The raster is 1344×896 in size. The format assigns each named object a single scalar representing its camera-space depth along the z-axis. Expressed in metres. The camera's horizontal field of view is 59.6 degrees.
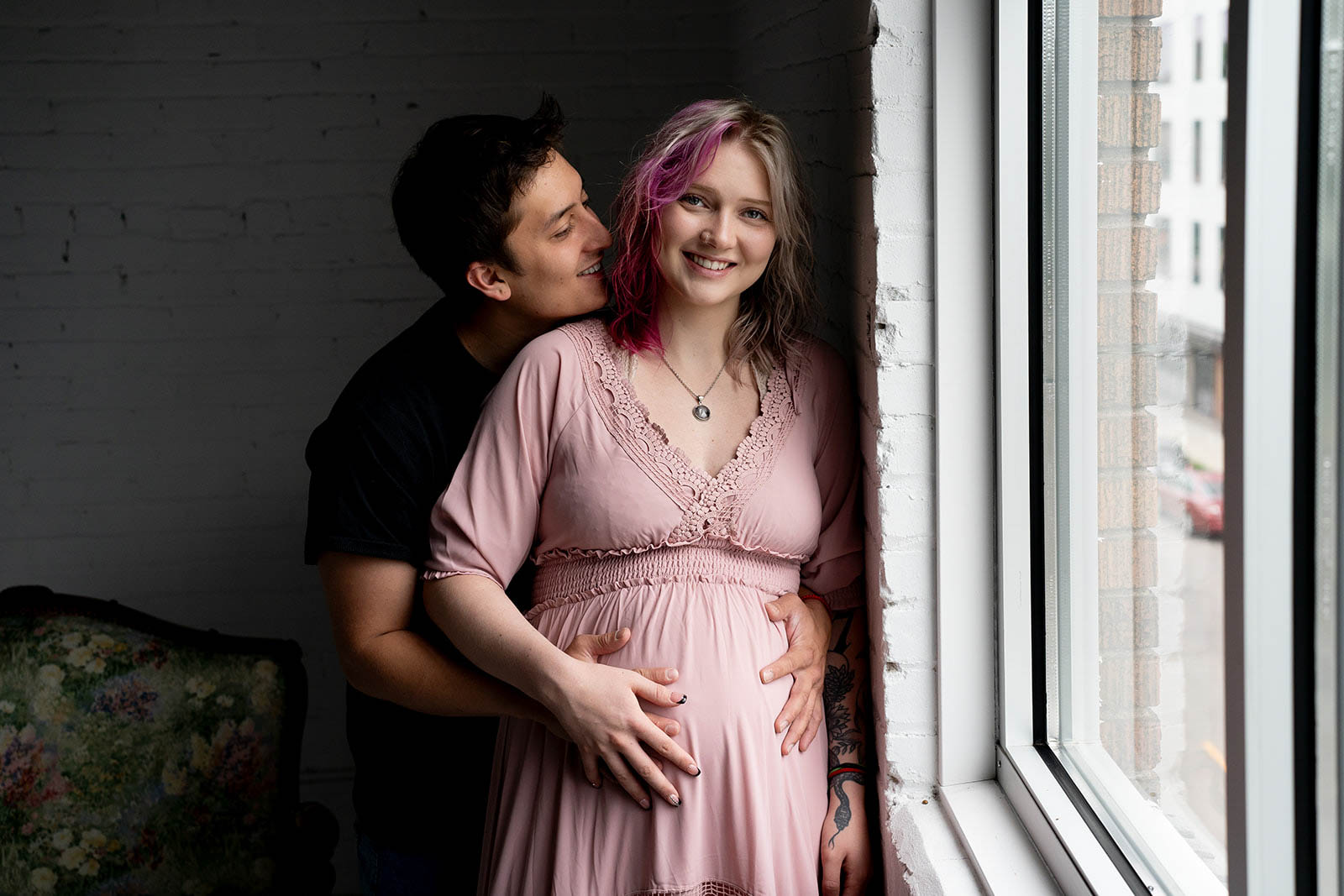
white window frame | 1.54
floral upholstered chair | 2.38
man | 1.75
